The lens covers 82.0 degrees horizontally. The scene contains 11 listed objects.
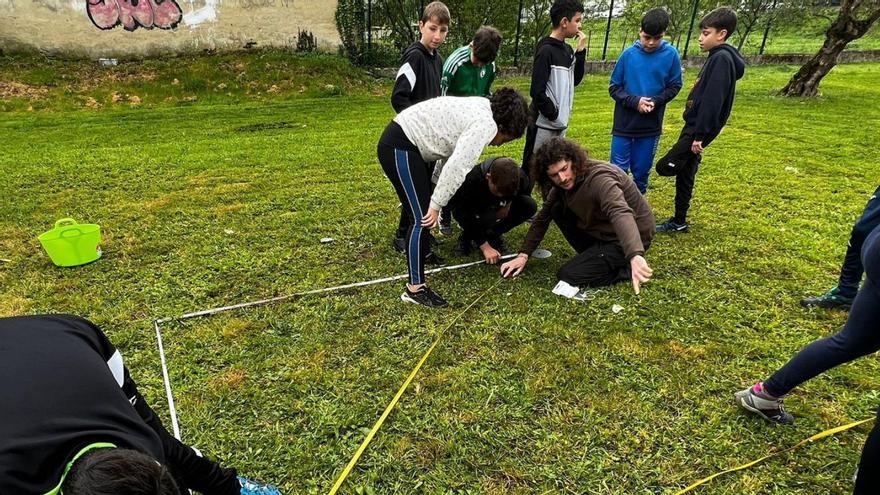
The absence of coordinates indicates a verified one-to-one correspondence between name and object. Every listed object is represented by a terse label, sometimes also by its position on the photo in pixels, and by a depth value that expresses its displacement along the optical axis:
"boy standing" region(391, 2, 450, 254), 3.48
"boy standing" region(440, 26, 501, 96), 3.68
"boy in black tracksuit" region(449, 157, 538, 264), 3.54
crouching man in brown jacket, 2.86
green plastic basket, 3.29
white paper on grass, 3.09
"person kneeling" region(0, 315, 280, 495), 0.95
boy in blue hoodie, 3.86
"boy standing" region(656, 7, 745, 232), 3.50
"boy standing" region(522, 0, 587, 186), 3.79
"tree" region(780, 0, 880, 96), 8.96
